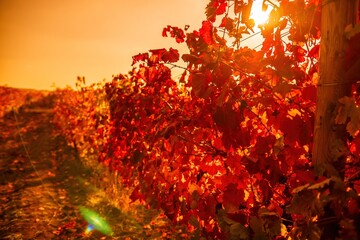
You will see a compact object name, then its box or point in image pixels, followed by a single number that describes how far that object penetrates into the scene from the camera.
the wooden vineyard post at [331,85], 1.45
